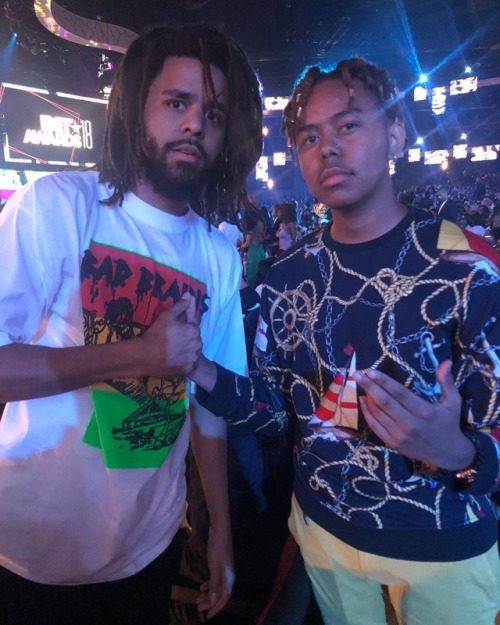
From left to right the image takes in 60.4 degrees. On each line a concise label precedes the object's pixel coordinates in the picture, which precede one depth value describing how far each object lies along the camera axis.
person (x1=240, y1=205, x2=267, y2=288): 5.38
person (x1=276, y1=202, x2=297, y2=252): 6.07
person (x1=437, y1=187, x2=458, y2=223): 5.76
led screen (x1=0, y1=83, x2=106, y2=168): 7.16
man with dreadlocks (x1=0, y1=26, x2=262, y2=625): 1.09
